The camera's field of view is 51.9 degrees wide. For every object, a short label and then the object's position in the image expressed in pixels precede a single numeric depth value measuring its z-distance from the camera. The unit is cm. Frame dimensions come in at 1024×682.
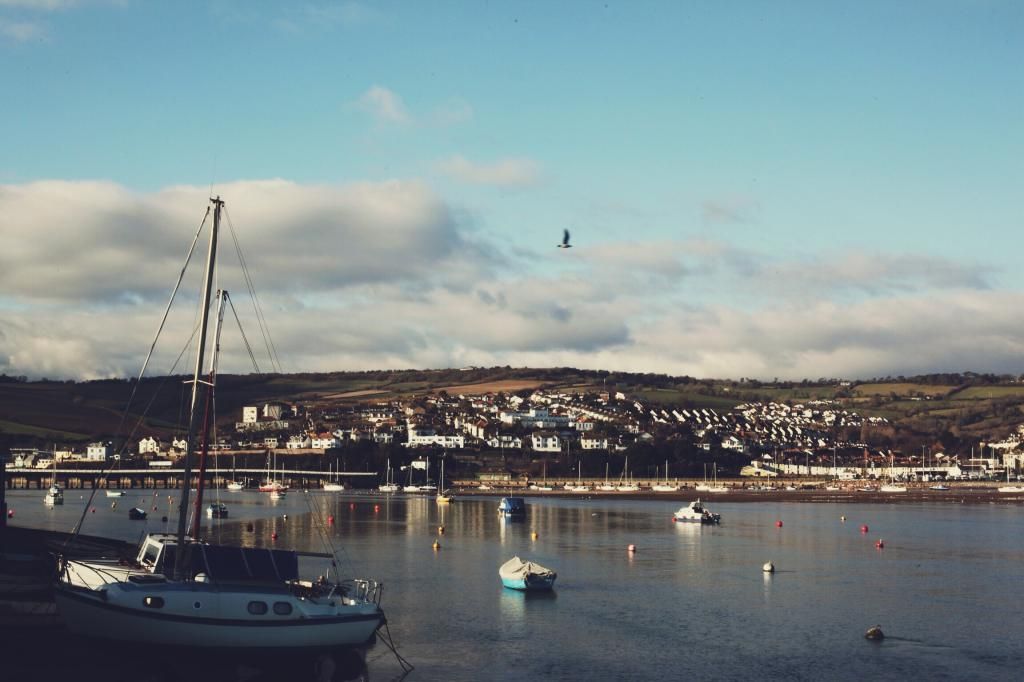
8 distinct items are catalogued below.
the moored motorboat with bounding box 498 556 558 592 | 5394
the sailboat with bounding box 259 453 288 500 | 18092
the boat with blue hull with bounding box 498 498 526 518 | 11569
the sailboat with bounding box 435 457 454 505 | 15625
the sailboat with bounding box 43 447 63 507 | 13795
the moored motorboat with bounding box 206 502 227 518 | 11456
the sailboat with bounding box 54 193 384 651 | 3234
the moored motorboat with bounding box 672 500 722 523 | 11275
